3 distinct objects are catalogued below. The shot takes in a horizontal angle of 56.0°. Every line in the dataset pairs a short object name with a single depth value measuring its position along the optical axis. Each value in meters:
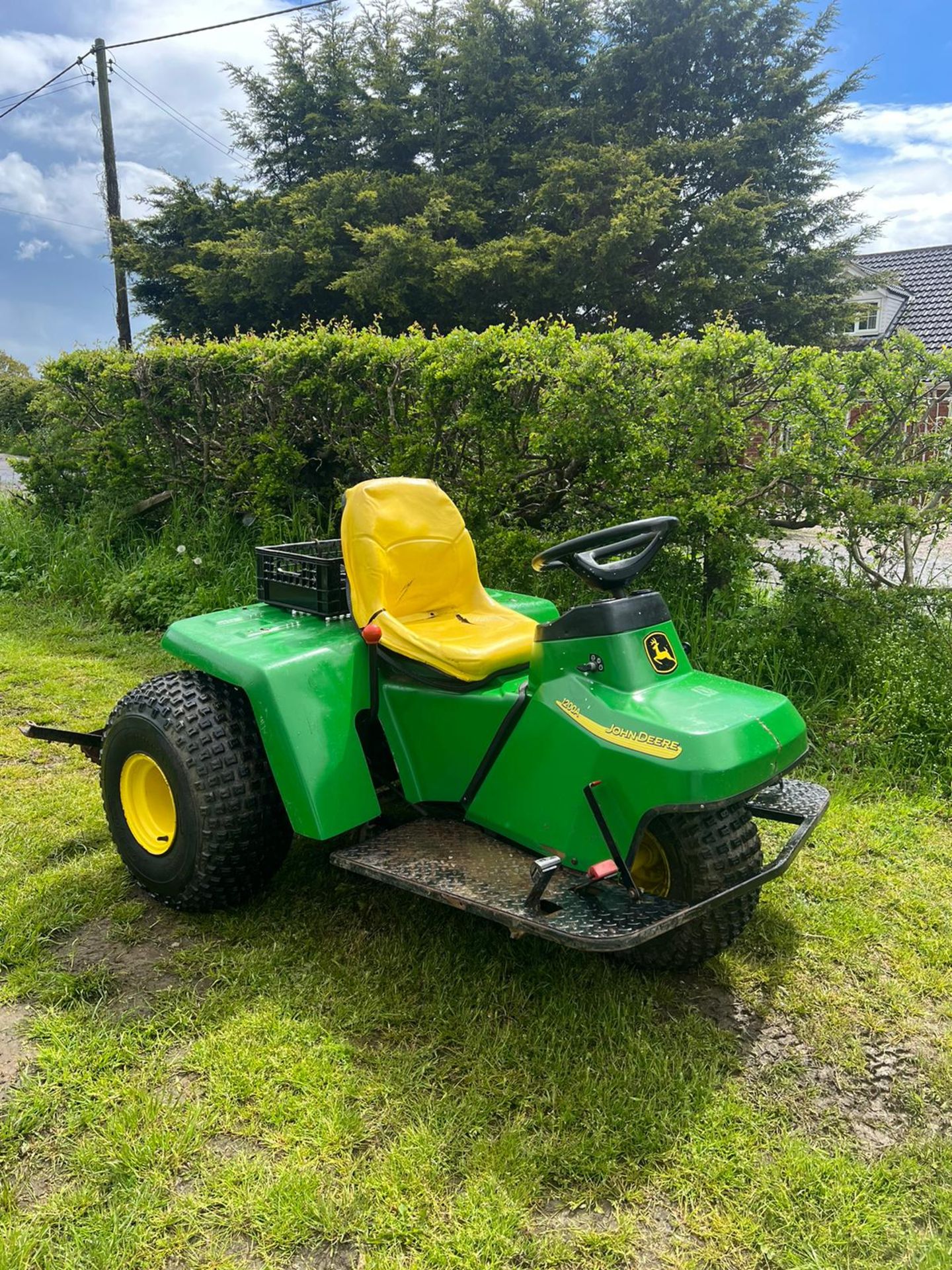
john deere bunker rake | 2.27
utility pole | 16.59
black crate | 3.13
